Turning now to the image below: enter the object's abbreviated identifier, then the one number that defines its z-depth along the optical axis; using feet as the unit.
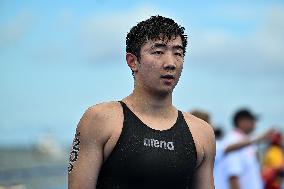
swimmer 24.16
